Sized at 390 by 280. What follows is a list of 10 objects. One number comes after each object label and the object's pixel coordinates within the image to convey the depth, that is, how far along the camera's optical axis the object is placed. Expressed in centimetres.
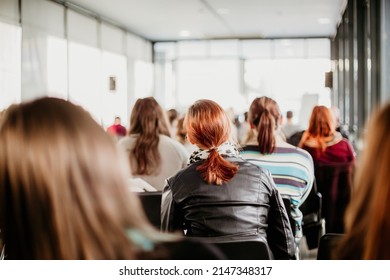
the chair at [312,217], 364
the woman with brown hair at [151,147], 344
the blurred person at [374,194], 106
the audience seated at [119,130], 721
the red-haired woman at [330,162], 384
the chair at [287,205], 267
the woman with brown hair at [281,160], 311
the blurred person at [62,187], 102
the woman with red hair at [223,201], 220
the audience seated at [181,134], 483
